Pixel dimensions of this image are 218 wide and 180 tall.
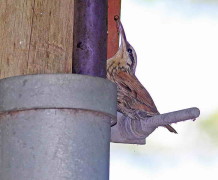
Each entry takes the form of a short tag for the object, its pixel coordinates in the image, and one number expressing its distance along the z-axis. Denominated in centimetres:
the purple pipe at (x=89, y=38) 563
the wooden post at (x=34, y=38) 559
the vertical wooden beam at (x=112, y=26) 680
